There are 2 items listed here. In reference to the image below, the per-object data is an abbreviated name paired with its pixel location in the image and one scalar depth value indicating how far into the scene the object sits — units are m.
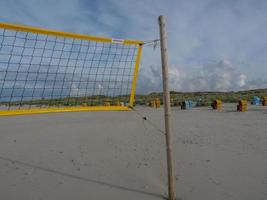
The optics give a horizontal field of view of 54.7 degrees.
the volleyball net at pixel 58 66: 3.79
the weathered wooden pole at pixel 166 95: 2.45
